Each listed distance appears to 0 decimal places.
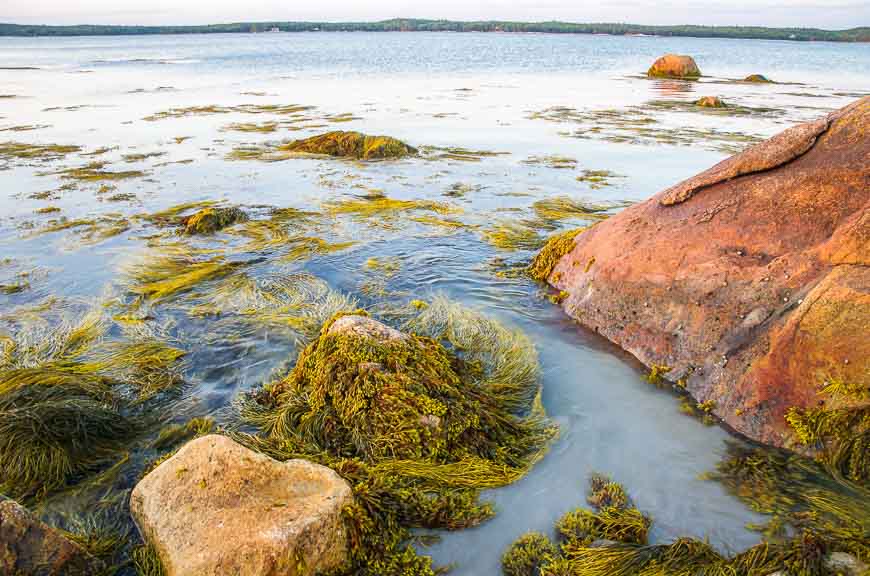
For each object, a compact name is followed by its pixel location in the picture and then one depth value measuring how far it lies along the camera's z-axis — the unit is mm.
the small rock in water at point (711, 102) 19312
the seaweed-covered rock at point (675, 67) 31312
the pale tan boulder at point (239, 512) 2309
